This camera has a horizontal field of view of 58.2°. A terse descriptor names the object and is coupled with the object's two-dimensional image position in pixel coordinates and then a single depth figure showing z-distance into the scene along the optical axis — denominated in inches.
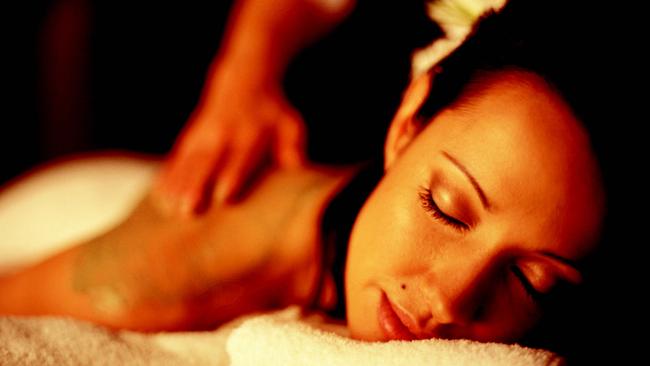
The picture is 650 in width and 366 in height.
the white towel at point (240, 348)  25.4
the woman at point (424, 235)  28.8
